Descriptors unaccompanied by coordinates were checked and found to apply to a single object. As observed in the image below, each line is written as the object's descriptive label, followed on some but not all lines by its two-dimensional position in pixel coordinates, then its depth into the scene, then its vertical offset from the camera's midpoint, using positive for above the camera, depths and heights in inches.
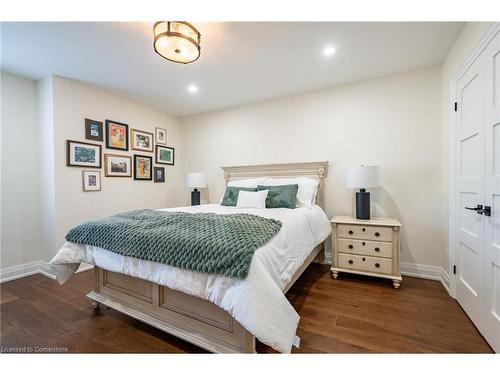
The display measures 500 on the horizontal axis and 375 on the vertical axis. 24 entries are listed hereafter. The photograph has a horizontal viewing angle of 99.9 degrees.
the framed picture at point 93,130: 115.2 +30.7
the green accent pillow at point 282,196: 101.6 -6.2
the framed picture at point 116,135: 124.6 +30.3
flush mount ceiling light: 64.4 +45.6
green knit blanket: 45.7 -13.8
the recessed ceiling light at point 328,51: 82.3 +53.0
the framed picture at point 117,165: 124.6 +11.9
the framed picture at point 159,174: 153.8 +7.8
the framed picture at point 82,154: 108.3 +16.6
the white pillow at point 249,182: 124.2 +1.0
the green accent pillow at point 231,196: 116.5 -6.8
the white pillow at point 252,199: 105.3 -7.8
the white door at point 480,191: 54.1 -2.8
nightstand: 88.0 -28.3
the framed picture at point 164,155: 154.6 +22.4
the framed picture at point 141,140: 138.2 +30.0
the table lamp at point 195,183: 147.1 +0.8
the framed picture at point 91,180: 114.7 +2.7
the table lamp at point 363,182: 94.7 +0.4
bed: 43.6 -27.1
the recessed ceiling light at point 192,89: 116.6 +54.5
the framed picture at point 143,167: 140.5 +11.9
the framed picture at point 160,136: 153.6 +35.9
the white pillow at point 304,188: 108.3 -2.5
